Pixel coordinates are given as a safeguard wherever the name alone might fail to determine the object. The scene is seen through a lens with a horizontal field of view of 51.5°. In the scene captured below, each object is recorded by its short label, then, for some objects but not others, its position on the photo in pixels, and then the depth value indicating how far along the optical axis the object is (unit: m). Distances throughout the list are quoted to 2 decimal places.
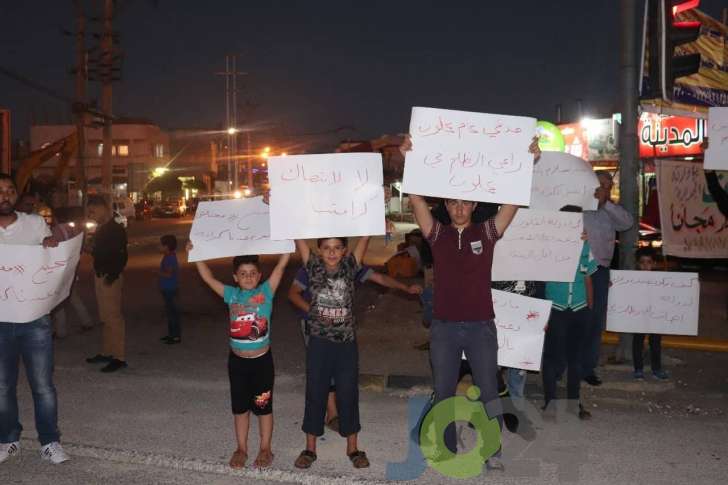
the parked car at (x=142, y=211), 58.94
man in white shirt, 5.02
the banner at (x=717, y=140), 6.43
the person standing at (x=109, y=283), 7.91
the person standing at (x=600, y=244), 6.63
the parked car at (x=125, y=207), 46.41
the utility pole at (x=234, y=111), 61.91
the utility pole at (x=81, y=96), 30.36
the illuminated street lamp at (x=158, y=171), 84.56
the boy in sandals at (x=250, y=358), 4.93
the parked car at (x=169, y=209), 60.31
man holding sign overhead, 4.70
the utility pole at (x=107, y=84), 31.08
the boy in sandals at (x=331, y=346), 4.87
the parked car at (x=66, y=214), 9.95
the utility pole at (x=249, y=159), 83.31
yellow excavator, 25.09
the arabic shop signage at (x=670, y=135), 18.33
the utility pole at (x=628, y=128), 7.55
